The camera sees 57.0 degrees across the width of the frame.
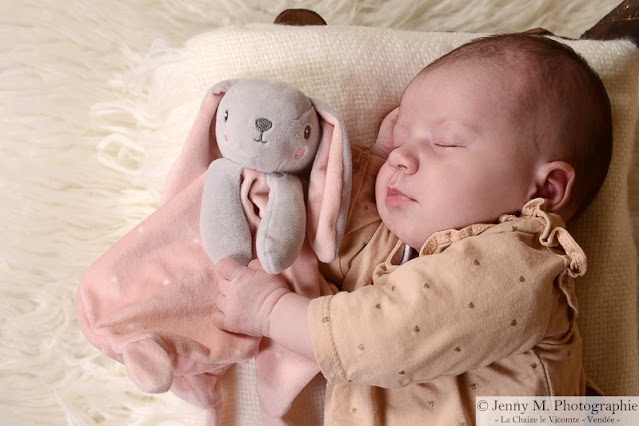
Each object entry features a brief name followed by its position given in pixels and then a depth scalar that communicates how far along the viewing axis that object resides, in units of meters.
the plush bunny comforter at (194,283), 0.78
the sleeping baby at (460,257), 0.70
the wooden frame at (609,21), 1.02
